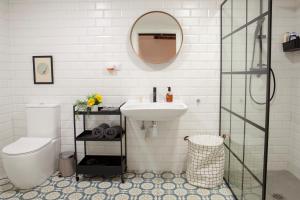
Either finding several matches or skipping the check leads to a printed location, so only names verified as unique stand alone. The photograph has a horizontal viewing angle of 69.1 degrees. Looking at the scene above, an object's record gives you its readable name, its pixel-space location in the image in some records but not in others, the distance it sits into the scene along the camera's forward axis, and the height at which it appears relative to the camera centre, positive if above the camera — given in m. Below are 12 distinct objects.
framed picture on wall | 2.75 +0.23
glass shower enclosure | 1.63 -0.06
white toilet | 2.22 -0.68
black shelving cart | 2.47 -0.92
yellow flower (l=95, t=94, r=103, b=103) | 2.54 -0.13
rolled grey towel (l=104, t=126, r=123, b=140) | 2.48 -0.53
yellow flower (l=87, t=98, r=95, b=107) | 2.48 -0.17
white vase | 2.50 -0.25
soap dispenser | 2.62 -0.13
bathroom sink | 2.19 -0.25
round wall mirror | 2.62 +0.60
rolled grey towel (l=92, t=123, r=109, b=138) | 2.49 -0.51
